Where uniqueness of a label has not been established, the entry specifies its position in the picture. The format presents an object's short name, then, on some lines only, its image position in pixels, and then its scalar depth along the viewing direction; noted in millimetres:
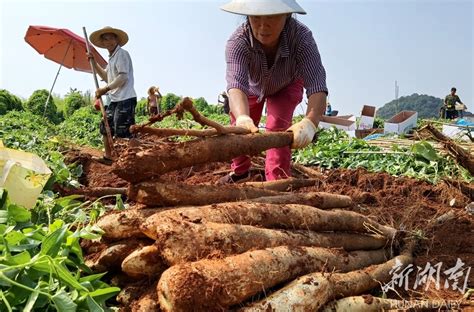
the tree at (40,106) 18531
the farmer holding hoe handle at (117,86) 6047
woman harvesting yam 2977
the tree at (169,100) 24203
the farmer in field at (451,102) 16156
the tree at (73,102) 21828
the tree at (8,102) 16391
